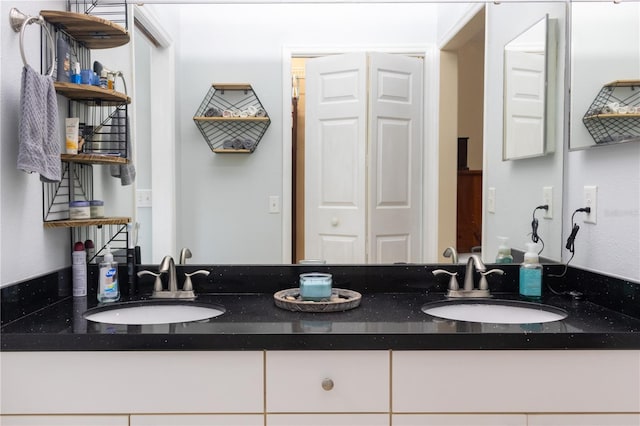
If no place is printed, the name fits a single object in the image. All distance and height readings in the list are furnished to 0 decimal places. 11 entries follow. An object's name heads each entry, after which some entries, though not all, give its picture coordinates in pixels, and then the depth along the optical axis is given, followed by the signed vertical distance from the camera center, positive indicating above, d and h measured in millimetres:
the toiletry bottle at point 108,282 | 1688 -281
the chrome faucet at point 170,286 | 1767 -309
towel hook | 1412 +483
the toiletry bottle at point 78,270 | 1732 -248
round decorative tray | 1529 -320
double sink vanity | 1287 -446
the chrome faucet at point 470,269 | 1802 -252
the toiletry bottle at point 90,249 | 1816 -189
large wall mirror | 1854 +338
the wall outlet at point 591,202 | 1688 -15
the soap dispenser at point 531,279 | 1770 -277
